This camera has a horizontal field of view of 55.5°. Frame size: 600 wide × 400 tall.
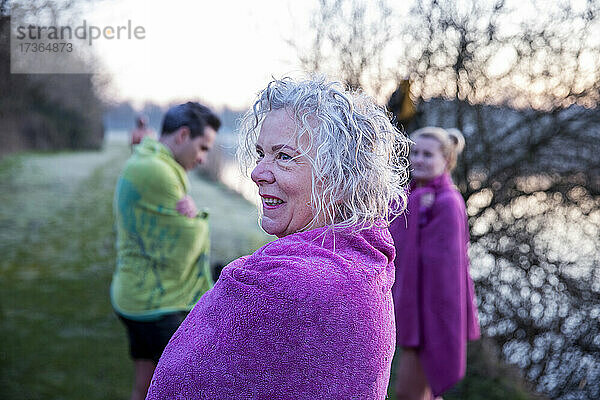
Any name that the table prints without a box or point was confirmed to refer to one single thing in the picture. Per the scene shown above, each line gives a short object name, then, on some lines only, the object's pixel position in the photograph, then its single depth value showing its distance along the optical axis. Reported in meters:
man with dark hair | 3.17
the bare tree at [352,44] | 4.69
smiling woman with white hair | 1.29
